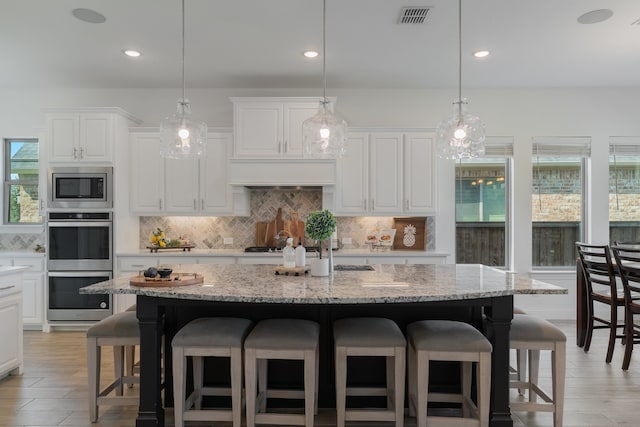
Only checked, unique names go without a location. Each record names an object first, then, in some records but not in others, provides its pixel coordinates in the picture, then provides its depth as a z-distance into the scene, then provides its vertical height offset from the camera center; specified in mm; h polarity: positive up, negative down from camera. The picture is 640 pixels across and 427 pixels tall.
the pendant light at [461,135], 2982 +561
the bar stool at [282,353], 2328 -752
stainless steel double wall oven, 4734 -315
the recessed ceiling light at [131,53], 4191 +1591
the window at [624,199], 5473 +205
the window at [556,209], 5520 +77
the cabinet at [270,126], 4863 +1004
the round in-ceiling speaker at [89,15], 3389 +1601
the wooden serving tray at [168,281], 2424 -382
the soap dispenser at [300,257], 3008 -296
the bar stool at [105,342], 2623 -779
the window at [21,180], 5492 +440
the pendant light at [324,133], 2959 +565
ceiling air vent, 3305 +1586
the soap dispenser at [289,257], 2994 -295
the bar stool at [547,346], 2510 -773
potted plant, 2701 -66
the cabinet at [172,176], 5031 +451
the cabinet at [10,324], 3311 -867
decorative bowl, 2525 -344
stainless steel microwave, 4738 +258
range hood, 4836 +480
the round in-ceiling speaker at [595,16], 3357 +1590
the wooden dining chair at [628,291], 3465 -635
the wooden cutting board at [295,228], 5172 -161
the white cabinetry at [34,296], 4809 -914
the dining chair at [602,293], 3756 -726
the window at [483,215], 5539 -2
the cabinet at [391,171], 5004 +510
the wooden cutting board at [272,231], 5246 -200
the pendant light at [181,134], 3000 +563
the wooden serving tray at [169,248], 4895 -387
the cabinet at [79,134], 4758 +890
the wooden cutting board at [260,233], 5297 -227
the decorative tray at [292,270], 2855 -374
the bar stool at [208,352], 2363 -759
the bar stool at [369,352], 2340 -747
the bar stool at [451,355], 2311 -757
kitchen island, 2252 -481
